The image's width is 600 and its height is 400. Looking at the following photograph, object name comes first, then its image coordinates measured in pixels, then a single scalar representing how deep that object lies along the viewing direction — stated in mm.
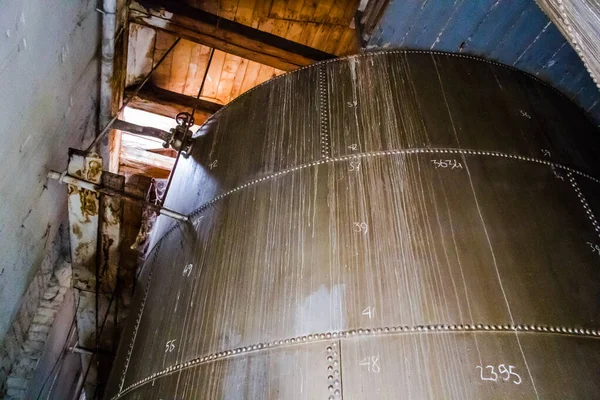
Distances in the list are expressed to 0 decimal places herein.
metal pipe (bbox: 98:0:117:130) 4156
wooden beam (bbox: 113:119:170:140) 4664
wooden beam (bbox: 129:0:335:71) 4840
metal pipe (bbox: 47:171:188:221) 3590
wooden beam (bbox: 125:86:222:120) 6168
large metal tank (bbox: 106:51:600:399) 2133
